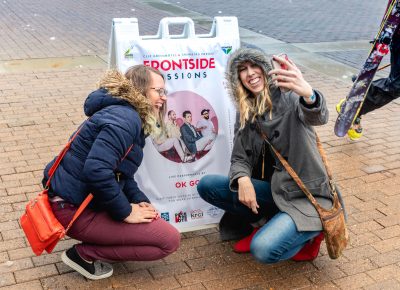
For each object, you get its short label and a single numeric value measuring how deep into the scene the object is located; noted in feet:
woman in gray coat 10.00
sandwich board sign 11.84
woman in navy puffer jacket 9.51
